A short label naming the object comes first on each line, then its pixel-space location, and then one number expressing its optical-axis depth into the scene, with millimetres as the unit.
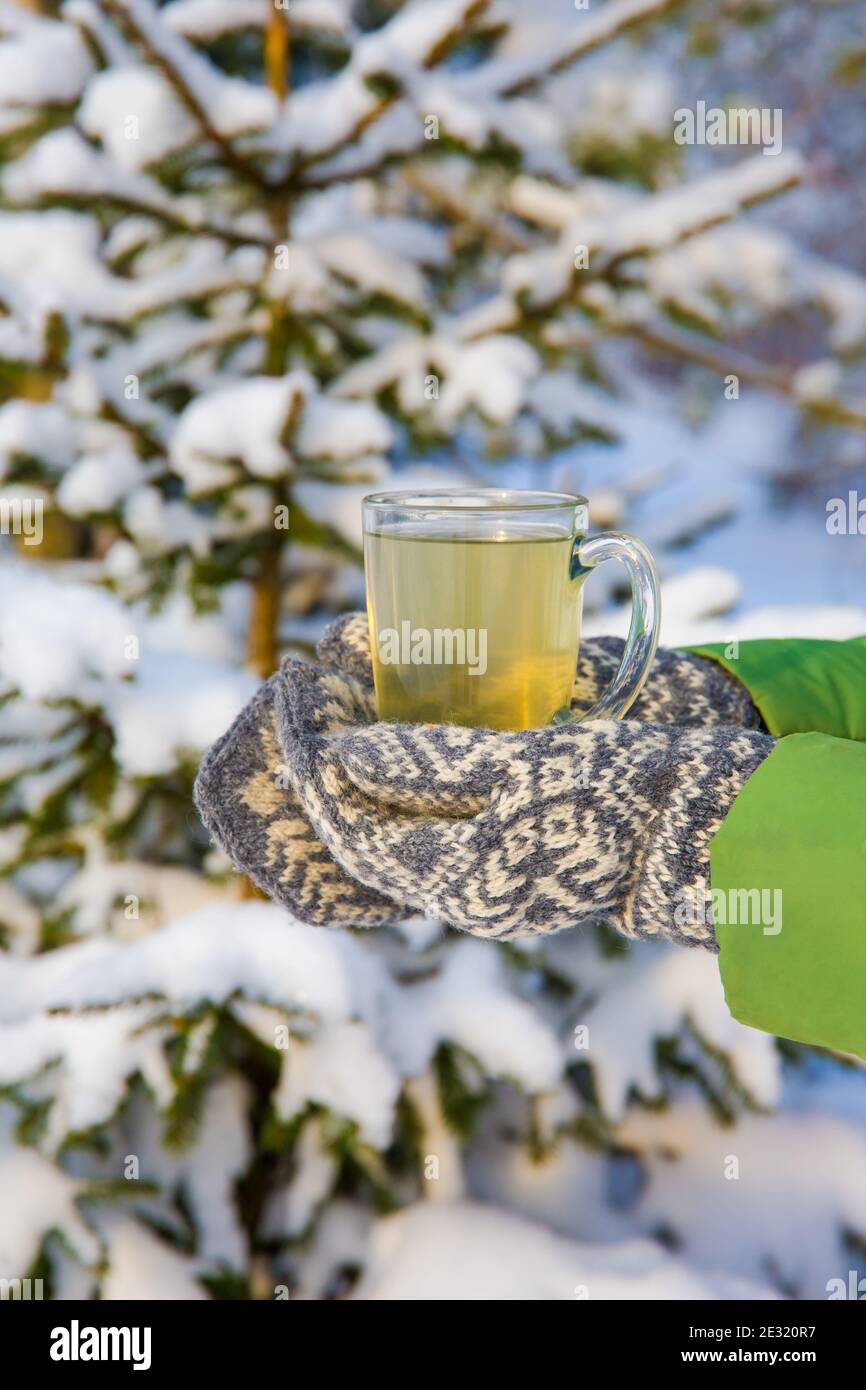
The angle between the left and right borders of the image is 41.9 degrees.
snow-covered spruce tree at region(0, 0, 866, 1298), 1706
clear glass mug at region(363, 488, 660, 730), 848
